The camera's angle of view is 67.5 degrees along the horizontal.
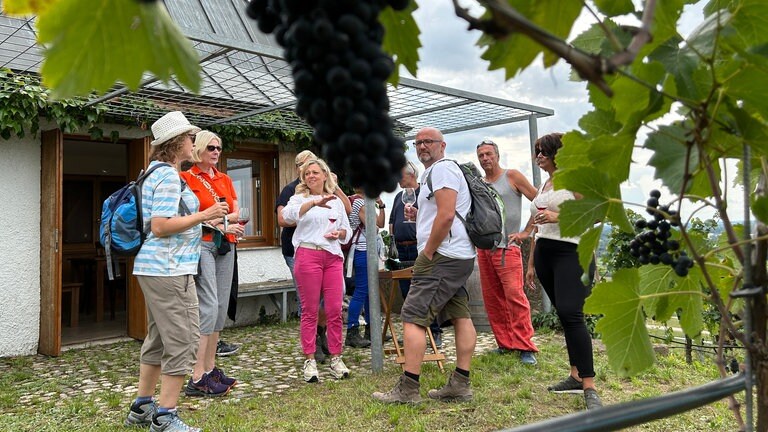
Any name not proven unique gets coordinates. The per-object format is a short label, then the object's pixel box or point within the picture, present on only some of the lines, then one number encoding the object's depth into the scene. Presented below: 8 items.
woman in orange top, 4.43
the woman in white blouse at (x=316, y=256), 4.99
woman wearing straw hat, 3.50
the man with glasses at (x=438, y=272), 3.96
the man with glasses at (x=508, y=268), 5.46
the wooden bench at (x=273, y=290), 7.93
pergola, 5.83
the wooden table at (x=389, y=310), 5.21
